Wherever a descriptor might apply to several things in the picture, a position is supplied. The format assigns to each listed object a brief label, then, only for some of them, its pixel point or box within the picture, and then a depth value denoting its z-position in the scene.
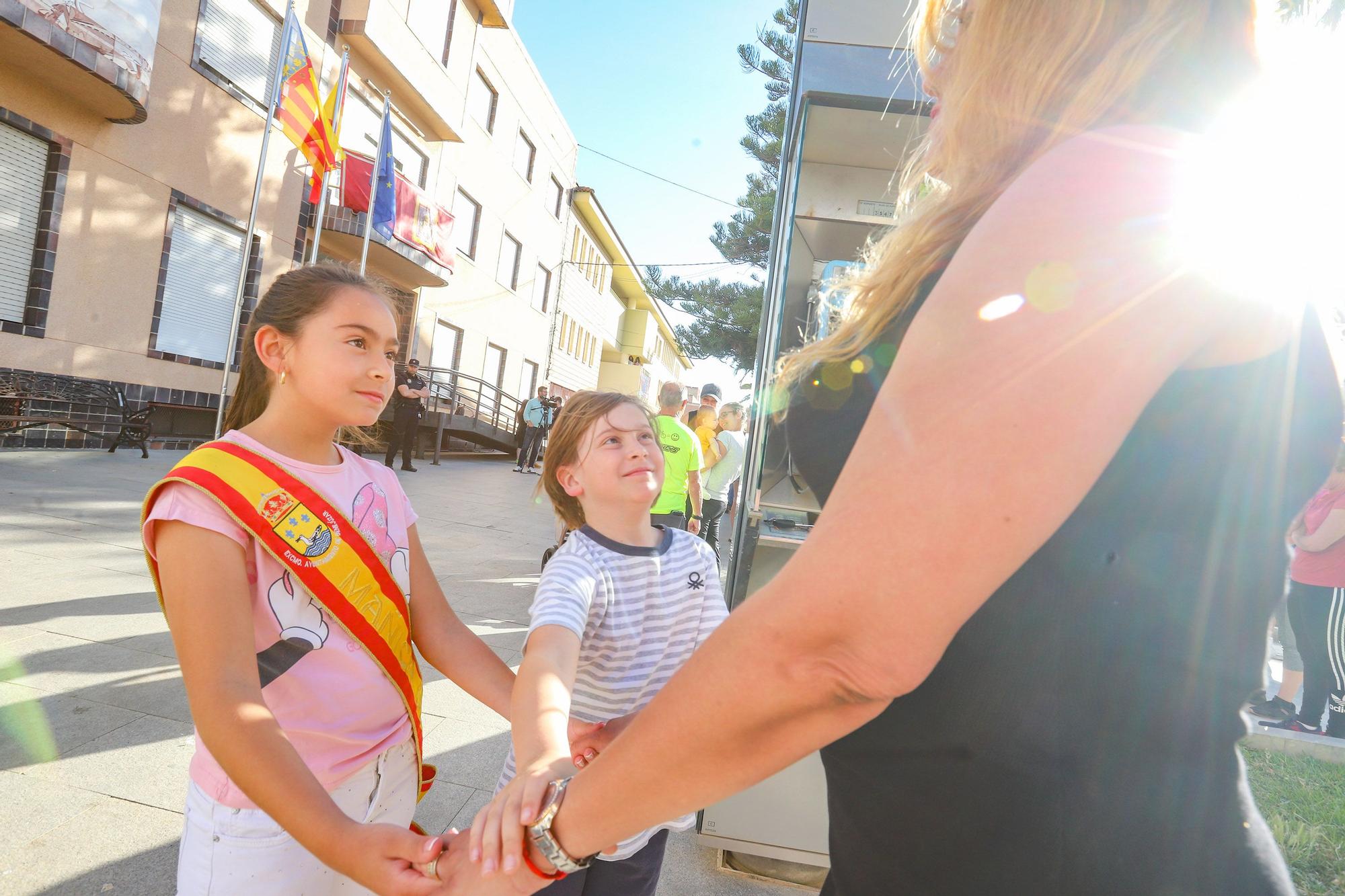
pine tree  14.43
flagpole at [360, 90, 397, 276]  12.48
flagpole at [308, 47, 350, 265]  11.67
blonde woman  0.56
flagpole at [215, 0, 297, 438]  9.85
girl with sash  1.20
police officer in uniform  12.91
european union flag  13.20
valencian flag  10.27
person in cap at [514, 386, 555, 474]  17.67
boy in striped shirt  1.45
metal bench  8.91
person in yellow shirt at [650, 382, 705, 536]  6.18
